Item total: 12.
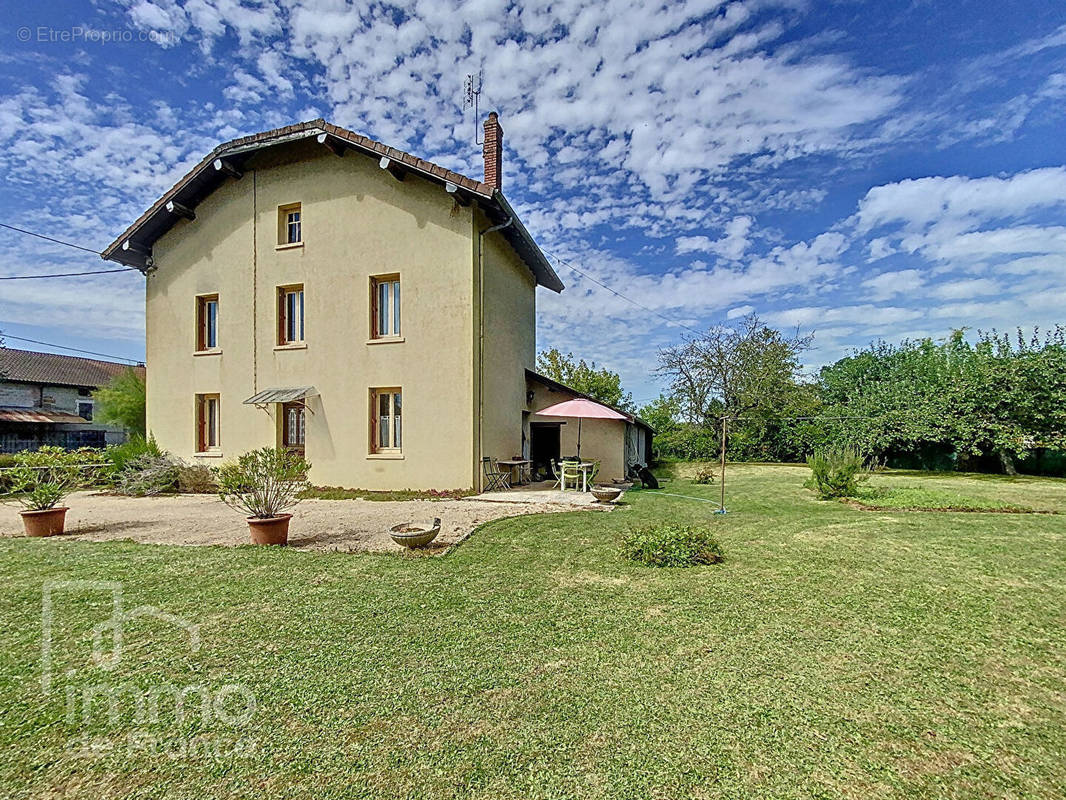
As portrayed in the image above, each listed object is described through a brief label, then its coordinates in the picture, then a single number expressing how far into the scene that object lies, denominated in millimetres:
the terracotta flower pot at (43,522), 7914
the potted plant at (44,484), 7945
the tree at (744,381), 25253
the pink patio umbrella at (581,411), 13122
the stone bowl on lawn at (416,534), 6637
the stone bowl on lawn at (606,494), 10945
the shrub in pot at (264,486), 6996
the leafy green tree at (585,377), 29812
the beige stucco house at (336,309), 12789
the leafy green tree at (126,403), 19344
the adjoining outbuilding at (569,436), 16062
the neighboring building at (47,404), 26016
